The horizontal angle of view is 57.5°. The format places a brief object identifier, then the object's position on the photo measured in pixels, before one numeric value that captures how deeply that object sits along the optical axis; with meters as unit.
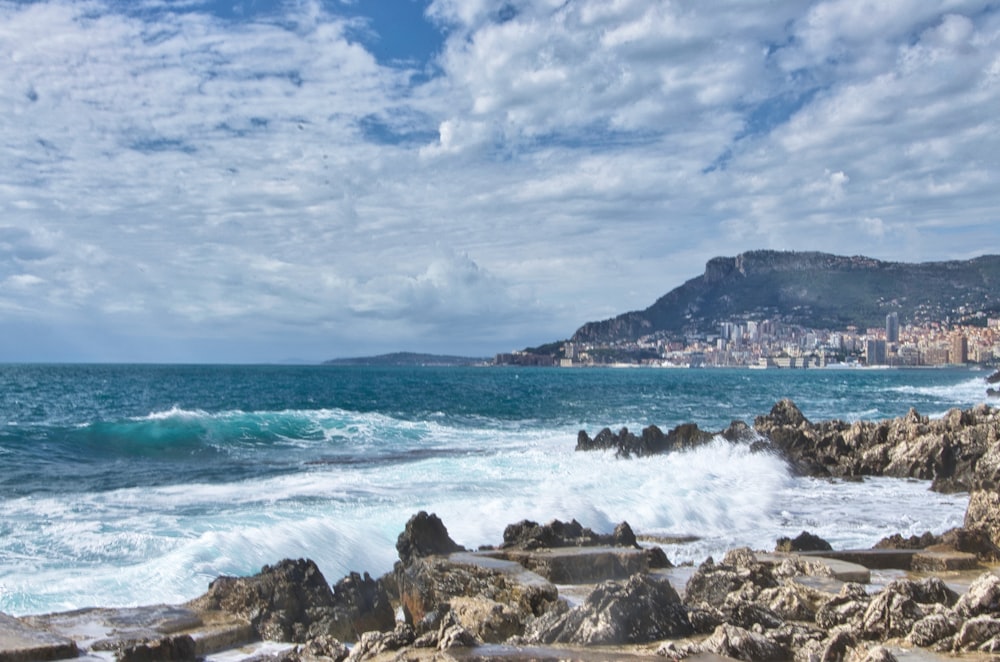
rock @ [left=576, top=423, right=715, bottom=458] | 27.80
